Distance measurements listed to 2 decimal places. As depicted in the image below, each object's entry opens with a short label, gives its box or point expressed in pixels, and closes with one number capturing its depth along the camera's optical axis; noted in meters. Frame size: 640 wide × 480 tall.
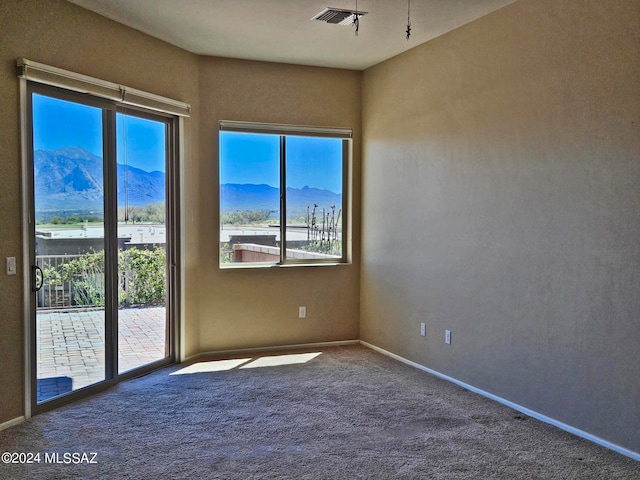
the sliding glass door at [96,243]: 3.92
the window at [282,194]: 5.59
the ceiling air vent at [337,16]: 4.10
